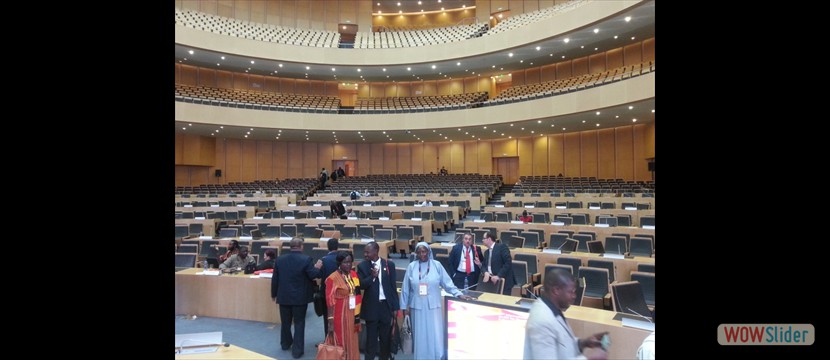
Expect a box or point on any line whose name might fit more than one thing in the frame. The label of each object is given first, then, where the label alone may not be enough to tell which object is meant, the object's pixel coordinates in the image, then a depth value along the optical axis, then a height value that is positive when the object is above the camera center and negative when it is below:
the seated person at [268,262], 6.72 -1.17
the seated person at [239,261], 6.92 -1.18
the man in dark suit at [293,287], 5.11 -1.20
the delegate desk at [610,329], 3.28 -1.14
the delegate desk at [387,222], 11.30 -0.96
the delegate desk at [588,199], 13.34 -0.45
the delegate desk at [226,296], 6.28 -1.64
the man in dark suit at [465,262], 6.01 -1.06
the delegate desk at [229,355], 3.24 -1.29
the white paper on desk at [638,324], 3.27 -1.09
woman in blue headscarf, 4.38 -1.19
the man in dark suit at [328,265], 5.12 -0.93
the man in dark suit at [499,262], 5.85 -1.06
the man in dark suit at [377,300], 4.57 -1.22
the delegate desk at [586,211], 11.32 -0.73
